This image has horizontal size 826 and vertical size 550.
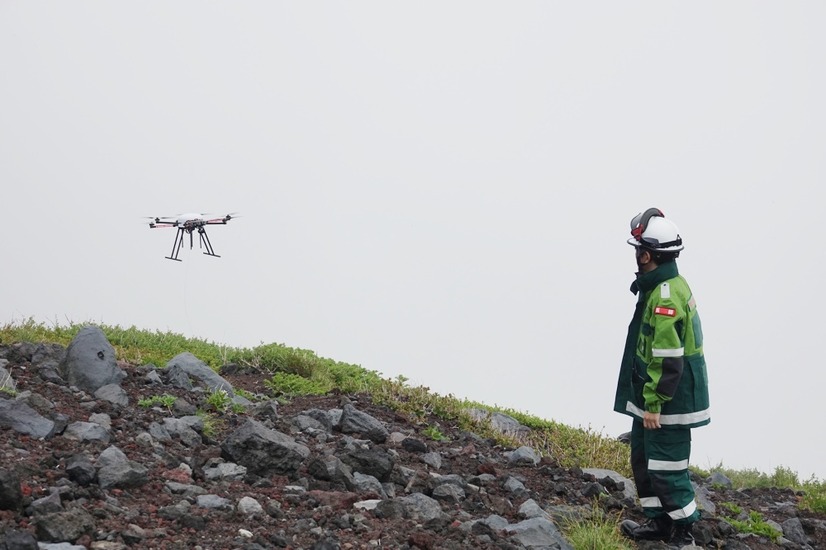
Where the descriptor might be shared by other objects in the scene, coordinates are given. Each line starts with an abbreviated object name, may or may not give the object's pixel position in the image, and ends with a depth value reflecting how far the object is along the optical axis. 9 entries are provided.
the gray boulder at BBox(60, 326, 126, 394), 20.23
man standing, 16.75
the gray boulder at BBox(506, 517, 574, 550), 14.92
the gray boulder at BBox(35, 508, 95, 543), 11.61
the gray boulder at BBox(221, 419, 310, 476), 15.98
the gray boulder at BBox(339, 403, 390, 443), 20.12
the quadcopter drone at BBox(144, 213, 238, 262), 23.77
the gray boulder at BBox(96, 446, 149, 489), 13.87
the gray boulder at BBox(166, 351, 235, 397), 22.73
